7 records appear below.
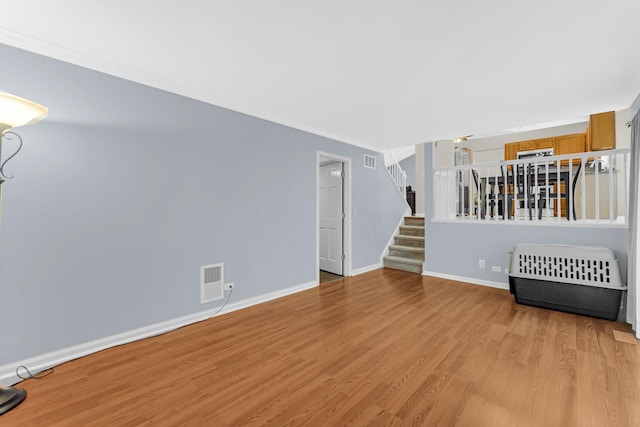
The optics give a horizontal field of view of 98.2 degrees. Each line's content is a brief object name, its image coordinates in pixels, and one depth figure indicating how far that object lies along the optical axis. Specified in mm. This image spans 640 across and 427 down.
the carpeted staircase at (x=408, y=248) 5316
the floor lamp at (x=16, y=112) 1597
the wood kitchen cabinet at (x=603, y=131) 3623
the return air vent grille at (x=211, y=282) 3006
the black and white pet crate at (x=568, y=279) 2982
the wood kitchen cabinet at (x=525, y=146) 6289
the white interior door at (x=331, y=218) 5000
